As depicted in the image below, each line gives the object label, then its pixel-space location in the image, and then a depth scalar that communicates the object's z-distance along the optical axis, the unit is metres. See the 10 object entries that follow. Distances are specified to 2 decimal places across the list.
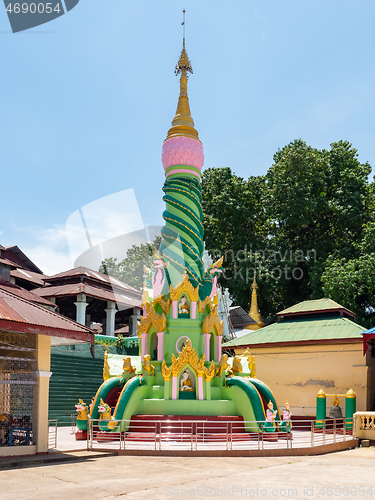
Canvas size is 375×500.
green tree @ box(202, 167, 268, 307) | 41.88
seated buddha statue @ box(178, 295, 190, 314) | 18.77
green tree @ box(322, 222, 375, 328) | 33.19
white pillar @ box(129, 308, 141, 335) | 37.67
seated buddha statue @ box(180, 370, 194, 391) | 17.33
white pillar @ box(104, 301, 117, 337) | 34.50
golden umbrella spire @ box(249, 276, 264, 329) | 39.22
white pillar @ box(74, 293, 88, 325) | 31.77
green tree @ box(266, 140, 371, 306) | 39.34
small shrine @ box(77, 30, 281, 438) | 16.73
